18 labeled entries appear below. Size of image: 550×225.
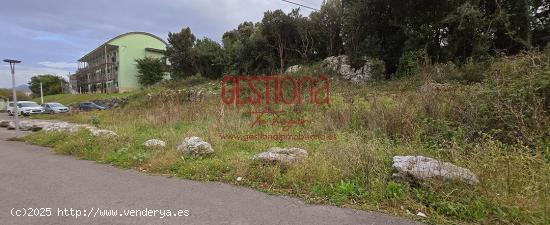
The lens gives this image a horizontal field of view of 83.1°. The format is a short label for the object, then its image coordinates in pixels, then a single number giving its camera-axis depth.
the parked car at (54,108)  25.86
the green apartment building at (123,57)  46.12
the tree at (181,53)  33.76
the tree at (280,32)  21.84
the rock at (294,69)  18.55
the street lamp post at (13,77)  11.02
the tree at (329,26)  20.62
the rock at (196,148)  6.06
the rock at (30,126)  13.09
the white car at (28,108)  26.68
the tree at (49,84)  61.84
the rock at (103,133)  8.24
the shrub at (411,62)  13.94
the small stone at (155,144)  6.91
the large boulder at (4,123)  16.55
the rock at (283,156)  5.02
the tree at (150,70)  42.53
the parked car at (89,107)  26.14
